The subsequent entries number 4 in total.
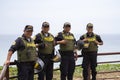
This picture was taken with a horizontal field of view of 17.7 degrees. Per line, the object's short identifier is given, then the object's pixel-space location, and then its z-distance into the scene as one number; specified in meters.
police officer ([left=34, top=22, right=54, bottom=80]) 9.79
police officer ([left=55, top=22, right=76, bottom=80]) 10.38
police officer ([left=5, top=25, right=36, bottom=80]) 8.86
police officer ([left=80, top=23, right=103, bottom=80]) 10.95
